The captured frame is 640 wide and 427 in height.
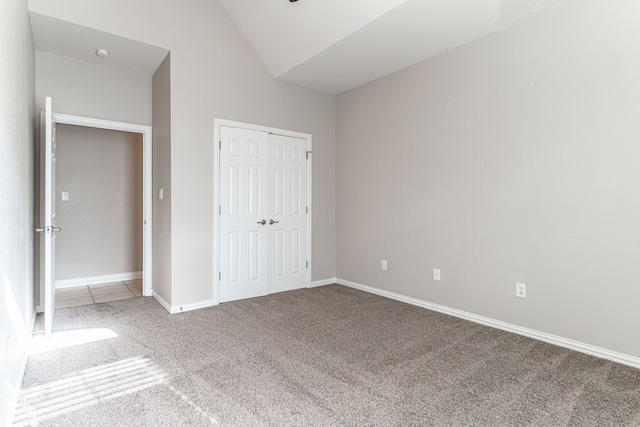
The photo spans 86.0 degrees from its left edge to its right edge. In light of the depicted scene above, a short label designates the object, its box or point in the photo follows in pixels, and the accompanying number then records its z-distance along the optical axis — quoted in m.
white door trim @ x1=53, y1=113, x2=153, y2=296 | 4.06
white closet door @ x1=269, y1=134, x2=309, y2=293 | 4.28
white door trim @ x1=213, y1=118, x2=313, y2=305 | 3.78
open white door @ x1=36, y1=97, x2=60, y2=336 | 2.75
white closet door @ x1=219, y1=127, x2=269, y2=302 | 3.88
